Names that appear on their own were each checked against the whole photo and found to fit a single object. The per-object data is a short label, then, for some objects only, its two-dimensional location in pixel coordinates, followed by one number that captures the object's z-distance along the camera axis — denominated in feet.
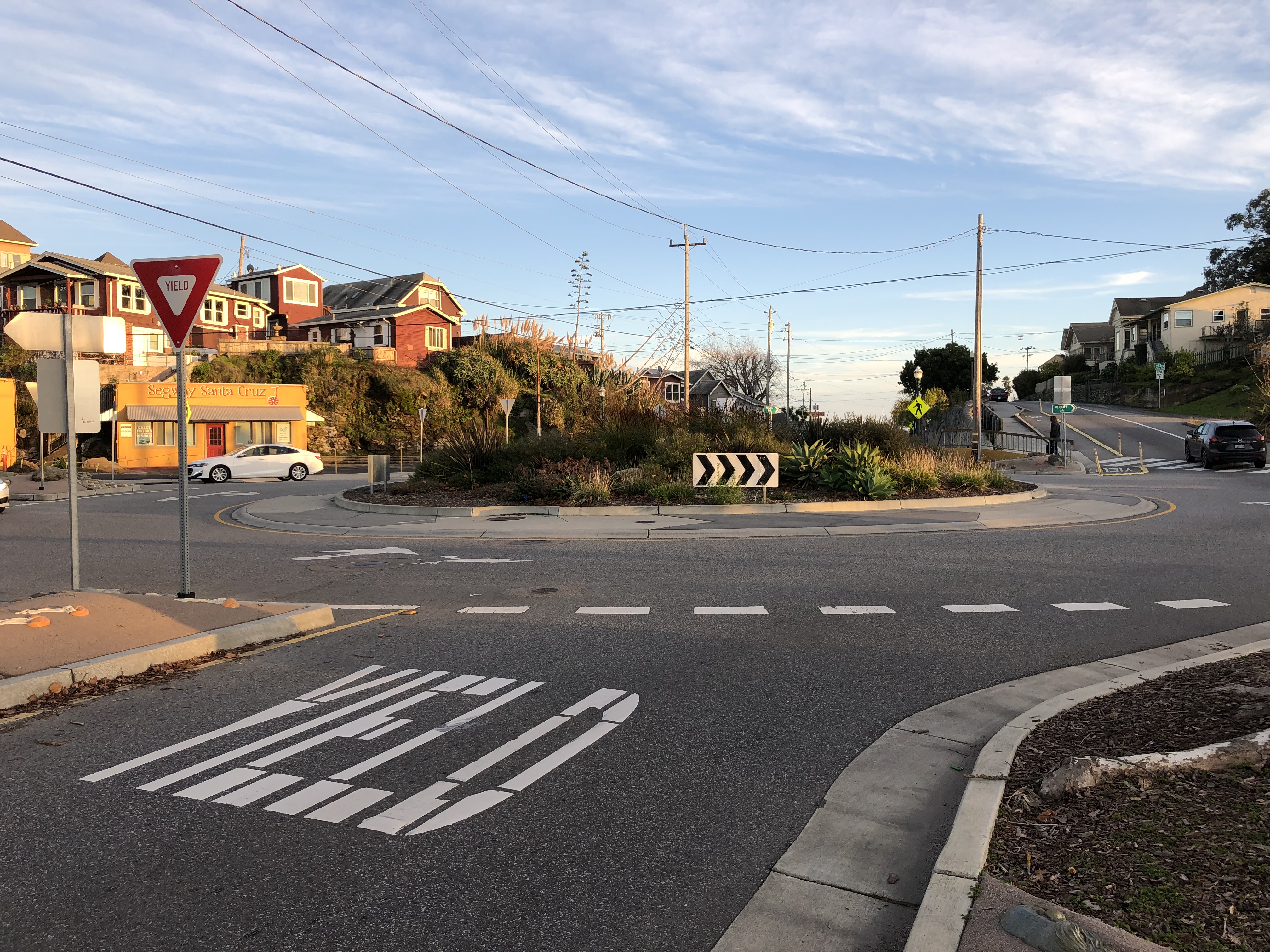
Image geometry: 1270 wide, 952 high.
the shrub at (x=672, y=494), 61.00
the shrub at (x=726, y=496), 59.82
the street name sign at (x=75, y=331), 27.22
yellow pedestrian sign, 109.60
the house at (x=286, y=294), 221.46
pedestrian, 125.80
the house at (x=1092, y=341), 372.58
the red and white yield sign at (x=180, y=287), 26.71
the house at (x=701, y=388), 283.18
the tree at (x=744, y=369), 315.99
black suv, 101.76
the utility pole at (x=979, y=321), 111.34
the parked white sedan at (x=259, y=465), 110.01
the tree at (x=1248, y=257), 282.56
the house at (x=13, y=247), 221.87
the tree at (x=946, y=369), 286.05
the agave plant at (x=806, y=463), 65.41
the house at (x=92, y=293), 173.68
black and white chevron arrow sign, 60.80
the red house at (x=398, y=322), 201.05
